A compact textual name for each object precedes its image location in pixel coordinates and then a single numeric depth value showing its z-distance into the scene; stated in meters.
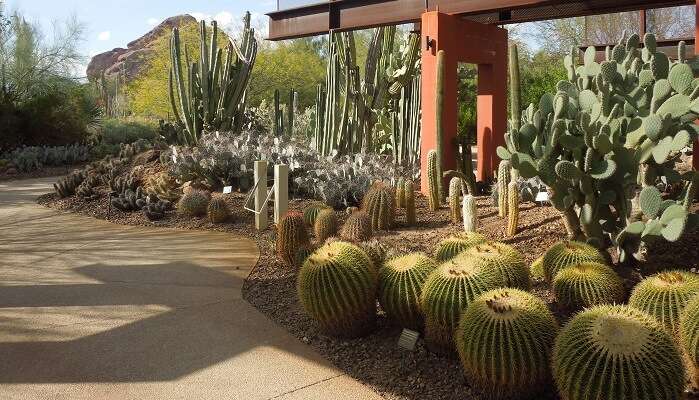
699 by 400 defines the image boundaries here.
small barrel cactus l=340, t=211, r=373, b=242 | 6.22
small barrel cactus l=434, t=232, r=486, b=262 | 4.74
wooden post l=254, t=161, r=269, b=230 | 7.64
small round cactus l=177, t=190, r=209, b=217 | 8.70
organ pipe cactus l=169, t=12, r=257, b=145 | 12.74
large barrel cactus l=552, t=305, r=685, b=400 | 2.79
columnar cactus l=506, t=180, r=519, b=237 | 6.29
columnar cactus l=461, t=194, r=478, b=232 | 6.19
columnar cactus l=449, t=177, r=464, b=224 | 6.97
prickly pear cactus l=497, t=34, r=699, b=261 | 4.76
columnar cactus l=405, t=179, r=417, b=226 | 7.25
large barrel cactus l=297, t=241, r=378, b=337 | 4.09
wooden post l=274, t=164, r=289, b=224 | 7.38
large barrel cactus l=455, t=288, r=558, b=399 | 3.18
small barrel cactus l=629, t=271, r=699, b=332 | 3.53
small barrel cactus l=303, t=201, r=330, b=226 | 7.27
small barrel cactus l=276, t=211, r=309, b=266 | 5.91
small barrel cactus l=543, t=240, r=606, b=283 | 4.55
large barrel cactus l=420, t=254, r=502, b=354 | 3.68
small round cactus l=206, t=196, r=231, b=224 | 8.23
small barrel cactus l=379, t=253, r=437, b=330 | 4.07
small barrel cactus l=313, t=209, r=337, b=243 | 6.46
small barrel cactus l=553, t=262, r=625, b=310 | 4.02
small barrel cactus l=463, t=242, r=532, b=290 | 4.07
